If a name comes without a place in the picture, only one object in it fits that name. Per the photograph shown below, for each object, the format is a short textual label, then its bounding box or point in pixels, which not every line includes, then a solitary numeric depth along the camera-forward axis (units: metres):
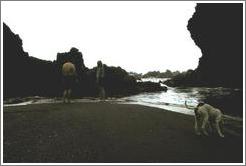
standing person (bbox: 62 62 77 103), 13.98
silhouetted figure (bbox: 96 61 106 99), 15.60
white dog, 7.77
